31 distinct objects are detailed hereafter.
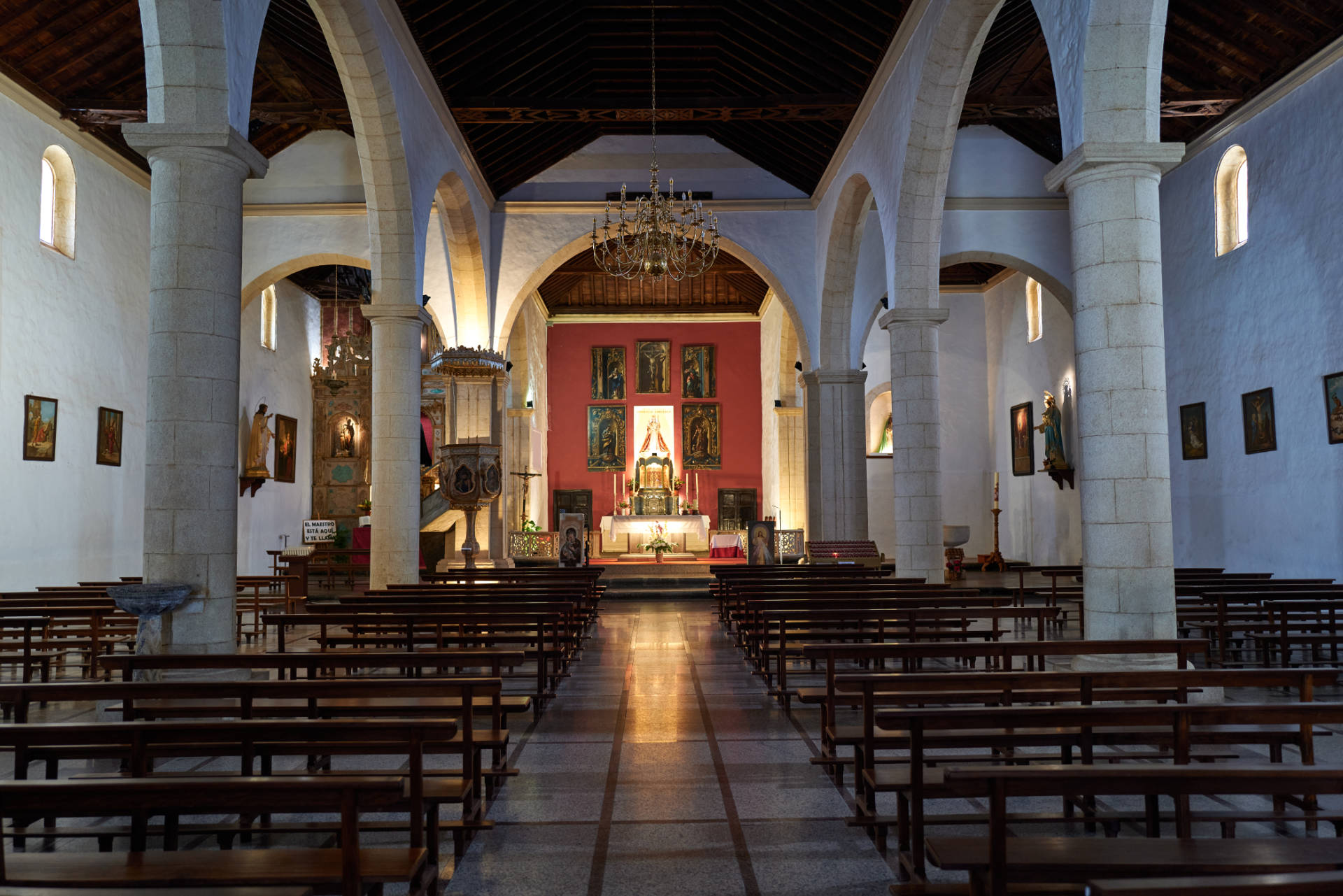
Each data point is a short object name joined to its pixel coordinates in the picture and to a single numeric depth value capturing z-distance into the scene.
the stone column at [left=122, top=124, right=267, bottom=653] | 6.19
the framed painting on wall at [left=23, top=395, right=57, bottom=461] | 12.03
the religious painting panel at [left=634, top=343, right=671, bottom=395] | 27.06
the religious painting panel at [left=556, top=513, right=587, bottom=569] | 16.31
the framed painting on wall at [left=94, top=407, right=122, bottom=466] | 13.74
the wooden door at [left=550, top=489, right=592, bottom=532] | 26.62
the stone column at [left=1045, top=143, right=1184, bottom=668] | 6.20
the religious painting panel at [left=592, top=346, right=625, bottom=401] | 27.02
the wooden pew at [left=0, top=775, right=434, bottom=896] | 2.31
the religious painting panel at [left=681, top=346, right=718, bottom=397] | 27.17
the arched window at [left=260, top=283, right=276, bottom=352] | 19.80
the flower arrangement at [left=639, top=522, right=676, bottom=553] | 20.69
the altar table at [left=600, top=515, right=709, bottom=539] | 22.16
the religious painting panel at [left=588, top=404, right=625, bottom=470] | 26.89
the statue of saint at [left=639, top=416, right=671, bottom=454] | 26.92
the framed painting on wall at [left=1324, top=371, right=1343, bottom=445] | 11.16
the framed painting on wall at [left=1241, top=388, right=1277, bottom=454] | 12.45
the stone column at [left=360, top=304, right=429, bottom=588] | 11.37
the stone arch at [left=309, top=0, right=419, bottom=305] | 10.95
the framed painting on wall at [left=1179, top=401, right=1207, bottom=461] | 13.96
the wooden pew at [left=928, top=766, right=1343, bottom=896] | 2.37
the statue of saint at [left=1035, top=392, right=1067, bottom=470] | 18.56
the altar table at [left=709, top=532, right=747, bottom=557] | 23.42
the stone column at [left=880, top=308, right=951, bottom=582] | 11.78
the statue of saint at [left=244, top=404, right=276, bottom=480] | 18.61
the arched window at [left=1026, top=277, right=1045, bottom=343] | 20.11
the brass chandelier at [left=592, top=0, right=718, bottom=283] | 12.07
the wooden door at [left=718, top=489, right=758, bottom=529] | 26.69
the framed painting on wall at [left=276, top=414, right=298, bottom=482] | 20.36
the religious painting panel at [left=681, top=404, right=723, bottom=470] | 27.02
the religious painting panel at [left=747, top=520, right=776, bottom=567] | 15.84
